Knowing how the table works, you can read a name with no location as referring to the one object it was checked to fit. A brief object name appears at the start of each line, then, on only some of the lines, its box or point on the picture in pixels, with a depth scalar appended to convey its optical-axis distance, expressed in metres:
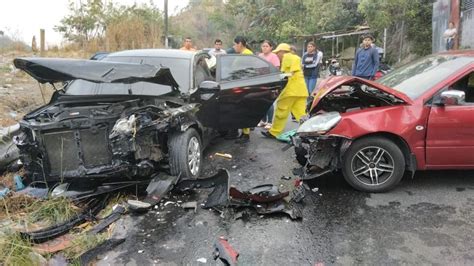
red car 4.46
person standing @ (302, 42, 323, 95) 10.02
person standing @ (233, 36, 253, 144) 8.00
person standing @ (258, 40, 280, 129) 8.04
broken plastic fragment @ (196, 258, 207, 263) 3.37
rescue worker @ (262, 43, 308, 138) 7.21
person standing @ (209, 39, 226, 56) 9.53
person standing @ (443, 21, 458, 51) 12.91
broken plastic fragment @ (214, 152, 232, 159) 6.38
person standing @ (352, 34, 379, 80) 8.43
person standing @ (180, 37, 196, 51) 9.70
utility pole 26.77
